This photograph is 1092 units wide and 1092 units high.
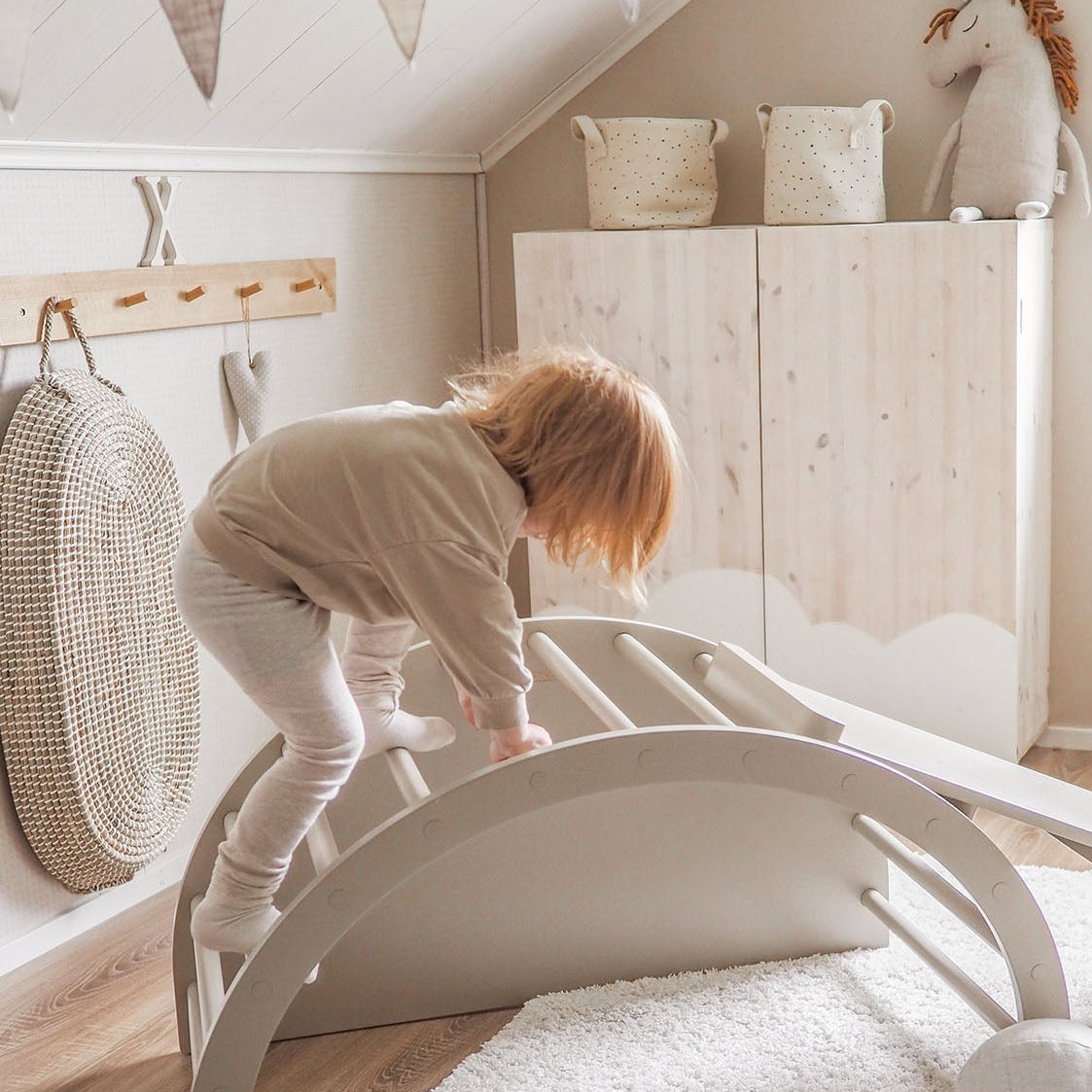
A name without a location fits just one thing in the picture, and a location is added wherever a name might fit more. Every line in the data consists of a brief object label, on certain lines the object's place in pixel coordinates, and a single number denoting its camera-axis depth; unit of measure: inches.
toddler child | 58.0
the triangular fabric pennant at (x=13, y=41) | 63.0
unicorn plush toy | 100.8
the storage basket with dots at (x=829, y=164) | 102.3
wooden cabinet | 98.5
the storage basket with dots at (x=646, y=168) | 107.4
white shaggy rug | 68.1
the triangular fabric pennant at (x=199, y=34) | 55.5
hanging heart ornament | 95.9
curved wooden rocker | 60.0
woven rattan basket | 77.0
